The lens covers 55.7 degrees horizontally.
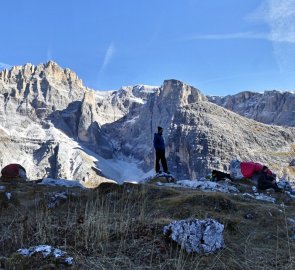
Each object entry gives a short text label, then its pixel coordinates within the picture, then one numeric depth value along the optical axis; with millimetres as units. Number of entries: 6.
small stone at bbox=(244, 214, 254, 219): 7761
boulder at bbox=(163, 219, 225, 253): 4806
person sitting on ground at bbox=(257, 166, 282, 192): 15015
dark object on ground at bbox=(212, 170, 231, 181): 17975
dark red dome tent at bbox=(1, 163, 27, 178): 18714
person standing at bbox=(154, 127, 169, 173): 18958
